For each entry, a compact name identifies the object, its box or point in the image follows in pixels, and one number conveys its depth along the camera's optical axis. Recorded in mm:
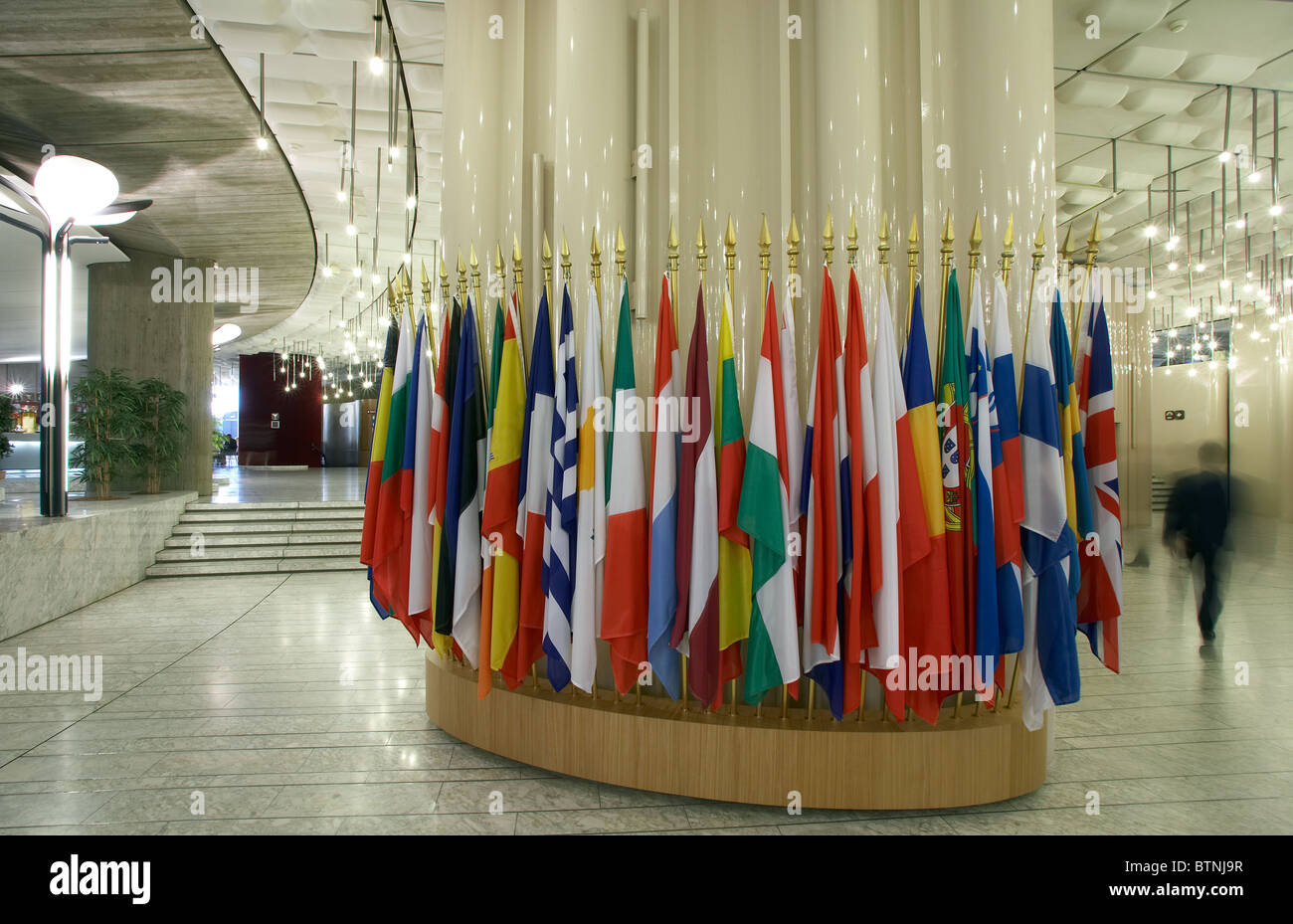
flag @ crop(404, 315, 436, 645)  3322
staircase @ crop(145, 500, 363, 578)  8344
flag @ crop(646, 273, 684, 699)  2818
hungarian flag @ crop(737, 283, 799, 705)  2684
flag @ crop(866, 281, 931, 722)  2617
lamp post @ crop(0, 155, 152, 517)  6512
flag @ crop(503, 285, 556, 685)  3084
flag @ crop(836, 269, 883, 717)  2656
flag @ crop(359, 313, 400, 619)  3499
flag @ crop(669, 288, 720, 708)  2797
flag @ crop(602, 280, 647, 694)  2848
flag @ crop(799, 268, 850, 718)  2684
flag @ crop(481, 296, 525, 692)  3096
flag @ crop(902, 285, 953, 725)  2666
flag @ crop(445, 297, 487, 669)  3221
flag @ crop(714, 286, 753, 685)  2795
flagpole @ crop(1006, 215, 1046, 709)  2932
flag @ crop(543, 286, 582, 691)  2969
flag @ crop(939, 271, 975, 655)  2723
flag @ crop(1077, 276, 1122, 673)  2930
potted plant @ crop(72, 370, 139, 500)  8633
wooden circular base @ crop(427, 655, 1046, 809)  2816
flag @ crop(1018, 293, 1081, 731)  2717
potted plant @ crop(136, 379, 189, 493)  9680
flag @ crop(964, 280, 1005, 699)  2678
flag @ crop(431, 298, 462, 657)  3258
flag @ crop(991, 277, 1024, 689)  2695
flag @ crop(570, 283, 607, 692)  2924
